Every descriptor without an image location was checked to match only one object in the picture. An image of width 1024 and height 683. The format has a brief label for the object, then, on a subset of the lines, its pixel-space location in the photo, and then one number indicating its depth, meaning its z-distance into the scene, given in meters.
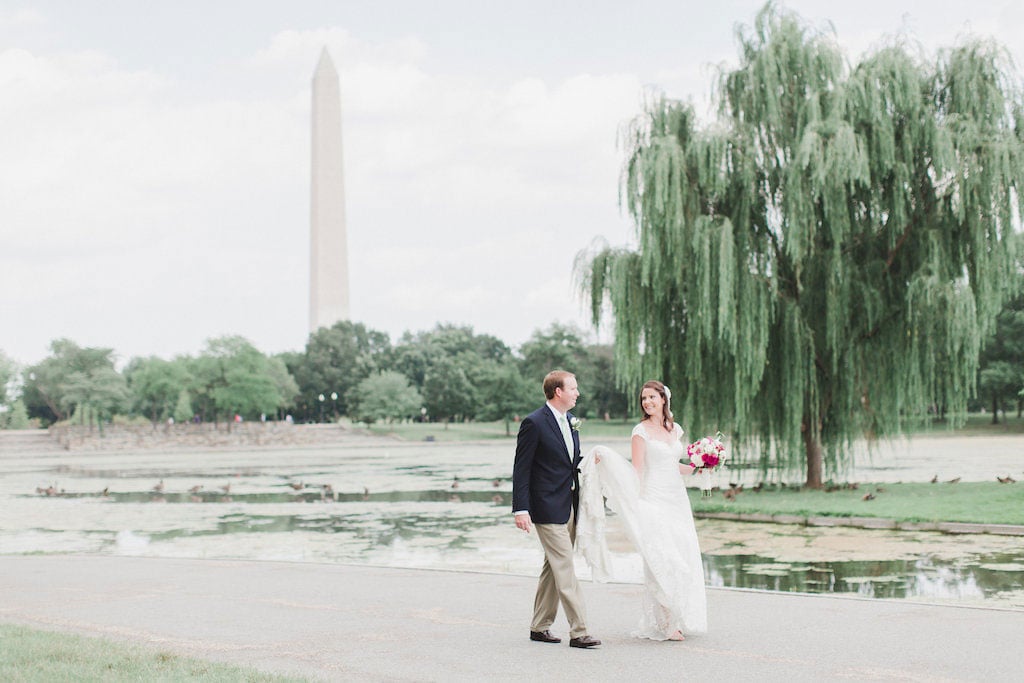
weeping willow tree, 18.27
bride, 6.82
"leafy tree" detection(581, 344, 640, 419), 79.31
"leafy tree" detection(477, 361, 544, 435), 73.44
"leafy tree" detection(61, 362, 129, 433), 87.38
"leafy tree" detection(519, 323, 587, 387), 76.81
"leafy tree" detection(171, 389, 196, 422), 84.69
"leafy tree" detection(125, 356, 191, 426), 85.88
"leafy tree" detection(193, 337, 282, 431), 82.25
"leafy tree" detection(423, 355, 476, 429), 81.19
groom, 6.64
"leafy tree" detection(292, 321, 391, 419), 96.75
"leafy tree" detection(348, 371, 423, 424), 84.12
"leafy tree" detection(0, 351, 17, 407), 98.38
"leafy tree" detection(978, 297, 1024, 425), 55.09
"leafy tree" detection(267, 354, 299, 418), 94.54
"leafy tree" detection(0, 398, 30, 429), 94.31
